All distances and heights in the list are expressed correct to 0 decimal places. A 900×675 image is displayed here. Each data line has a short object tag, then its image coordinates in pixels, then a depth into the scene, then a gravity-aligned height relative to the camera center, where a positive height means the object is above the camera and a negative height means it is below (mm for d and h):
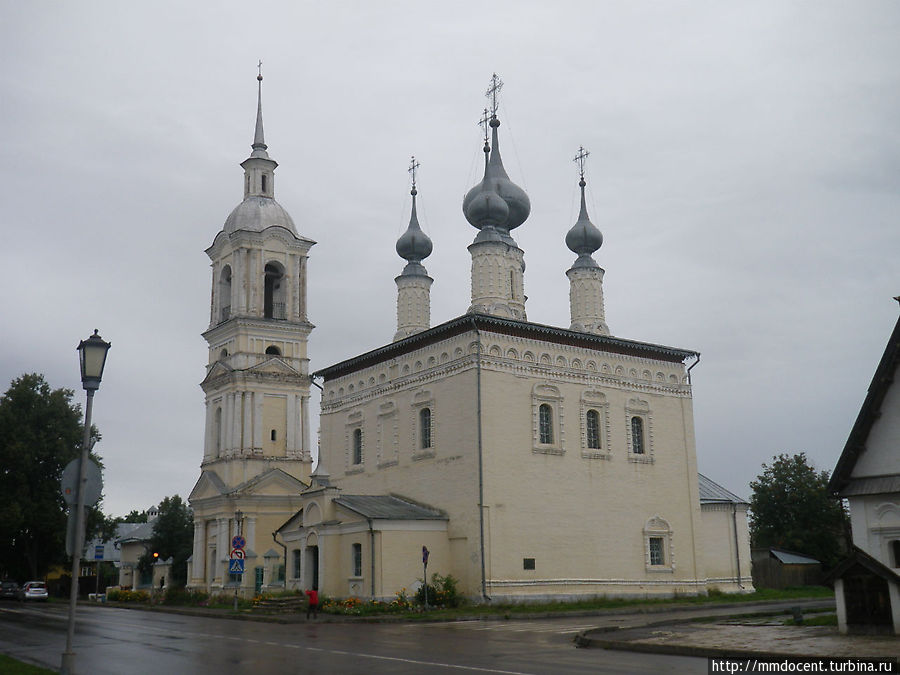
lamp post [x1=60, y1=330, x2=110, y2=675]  11734 +1974
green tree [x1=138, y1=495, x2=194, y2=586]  54125 +515
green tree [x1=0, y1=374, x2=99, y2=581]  43406 +3901
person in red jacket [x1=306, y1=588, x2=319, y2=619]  26891 -1647
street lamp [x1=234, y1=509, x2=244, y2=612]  41375 +1093
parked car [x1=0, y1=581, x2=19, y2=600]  43781 -2026
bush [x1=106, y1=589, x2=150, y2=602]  42406 -2275
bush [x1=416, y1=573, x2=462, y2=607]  28844 -1550
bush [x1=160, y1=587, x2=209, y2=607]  39281 -2236
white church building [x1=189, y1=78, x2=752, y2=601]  29984 +2669
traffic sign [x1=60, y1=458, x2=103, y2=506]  11898 +771
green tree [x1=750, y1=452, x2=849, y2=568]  49044 +1359
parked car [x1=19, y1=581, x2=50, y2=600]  41906 -1989
